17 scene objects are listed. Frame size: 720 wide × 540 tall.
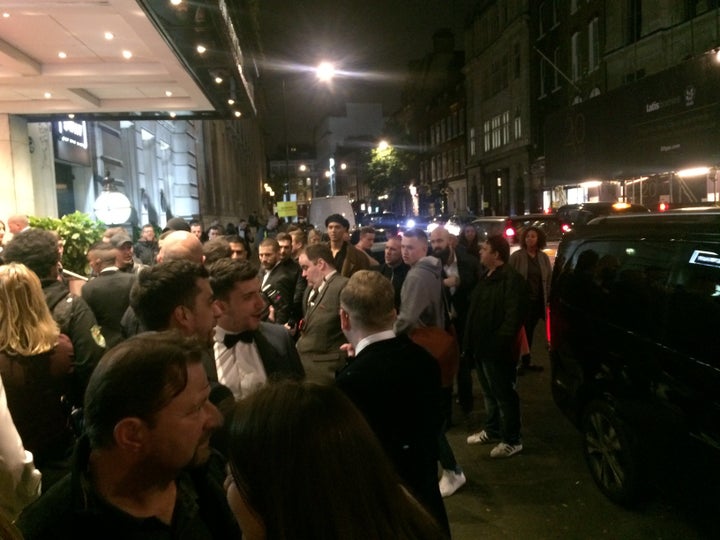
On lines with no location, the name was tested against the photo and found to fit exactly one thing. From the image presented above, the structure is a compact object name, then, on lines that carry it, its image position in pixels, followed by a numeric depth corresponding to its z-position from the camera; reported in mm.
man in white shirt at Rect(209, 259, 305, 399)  3184
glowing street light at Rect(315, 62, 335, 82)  18406
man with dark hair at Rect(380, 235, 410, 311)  7391
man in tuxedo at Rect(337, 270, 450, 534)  2740
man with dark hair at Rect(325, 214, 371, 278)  7559
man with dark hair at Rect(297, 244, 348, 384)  4934
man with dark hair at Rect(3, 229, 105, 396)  3703
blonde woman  3229
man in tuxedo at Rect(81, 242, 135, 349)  5133
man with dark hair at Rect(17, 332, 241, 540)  1467
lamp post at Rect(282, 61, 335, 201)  18422
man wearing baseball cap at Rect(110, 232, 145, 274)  5934
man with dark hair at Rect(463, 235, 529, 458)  5680
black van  3650
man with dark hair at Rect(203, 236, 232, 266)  6297
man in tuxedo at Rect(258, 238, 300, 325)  6715
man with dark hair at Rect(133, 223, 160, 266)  10500
